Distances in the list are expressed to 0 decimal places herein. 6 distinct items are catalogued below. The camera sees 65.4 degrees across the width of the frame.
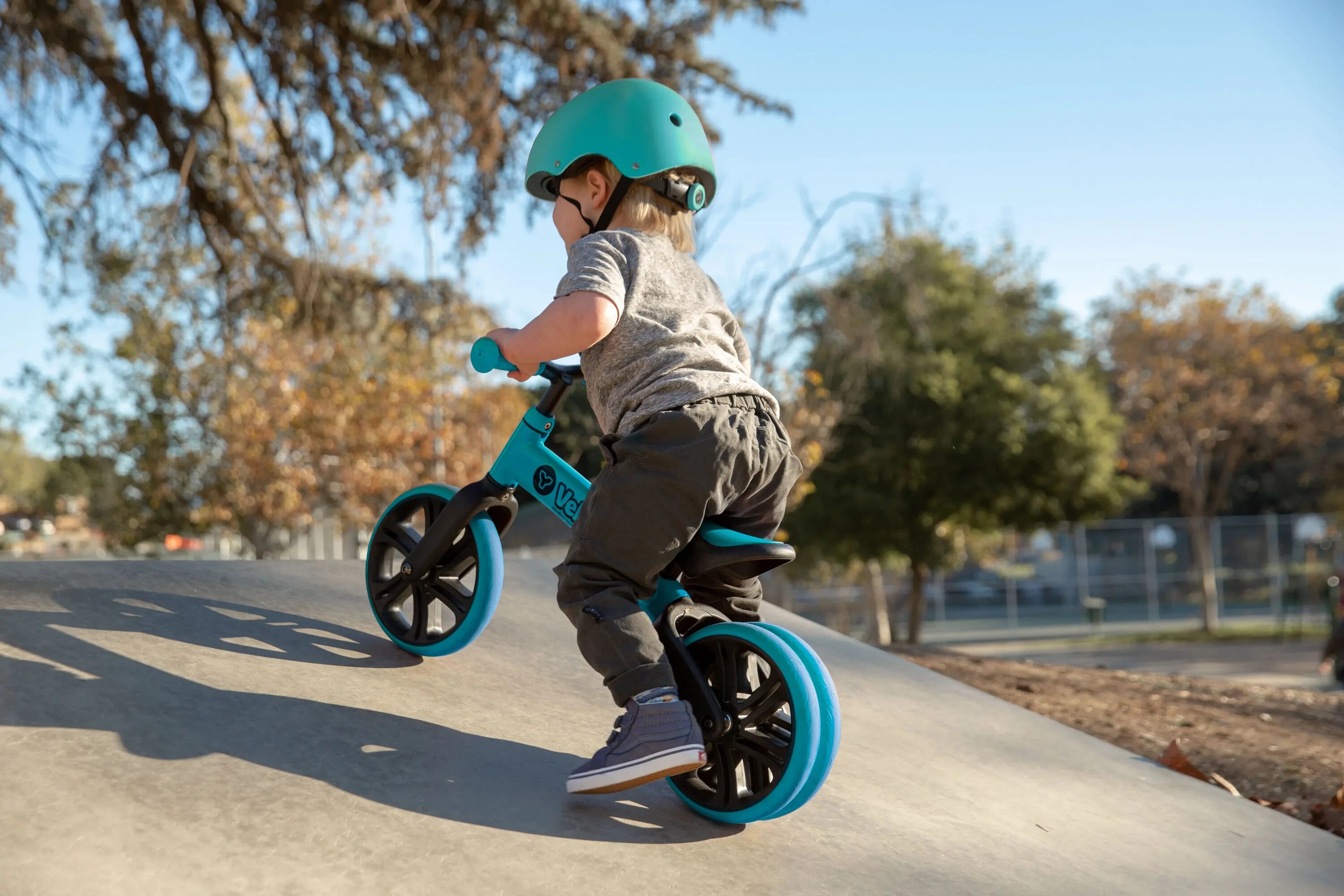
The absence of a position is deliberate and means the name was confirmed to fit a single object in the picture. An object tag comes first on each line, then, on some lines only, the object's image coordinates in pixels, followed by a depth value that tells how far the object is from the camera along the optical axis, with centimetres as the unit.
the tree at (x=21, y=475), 5481
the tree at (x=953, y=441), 2128
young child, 215
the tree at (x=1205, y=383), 2197
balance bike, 210
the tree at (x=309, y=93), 727
